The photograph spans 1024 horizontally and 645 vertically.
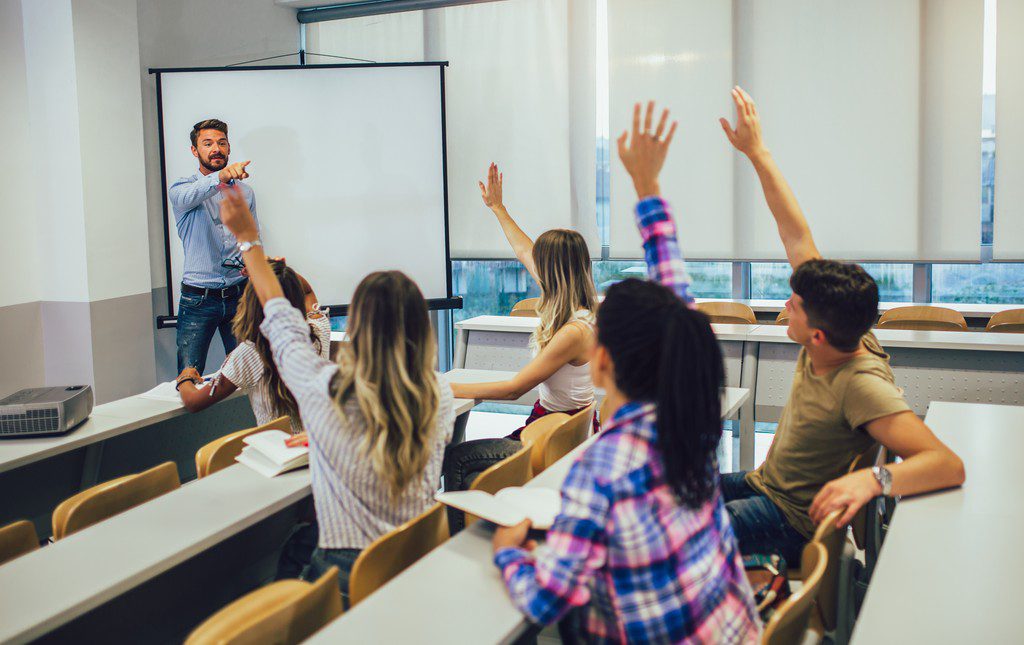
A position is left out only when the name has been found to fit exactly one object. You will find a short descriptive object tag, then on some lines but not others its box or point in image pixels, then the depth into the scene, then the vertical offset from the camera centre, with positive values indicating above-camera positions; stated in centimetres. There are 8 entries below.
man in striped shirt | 488 -7
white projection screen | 539 +58
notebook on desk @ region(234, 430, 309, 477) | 228 -56
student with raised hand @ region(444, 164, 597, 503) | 281 -36
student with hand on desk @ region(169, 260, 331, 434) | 276 -39
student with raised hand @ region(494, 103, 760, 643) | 130 -40
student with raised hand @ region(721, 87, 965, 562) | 191 -44
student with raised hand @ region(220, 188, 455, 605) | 182 -36
